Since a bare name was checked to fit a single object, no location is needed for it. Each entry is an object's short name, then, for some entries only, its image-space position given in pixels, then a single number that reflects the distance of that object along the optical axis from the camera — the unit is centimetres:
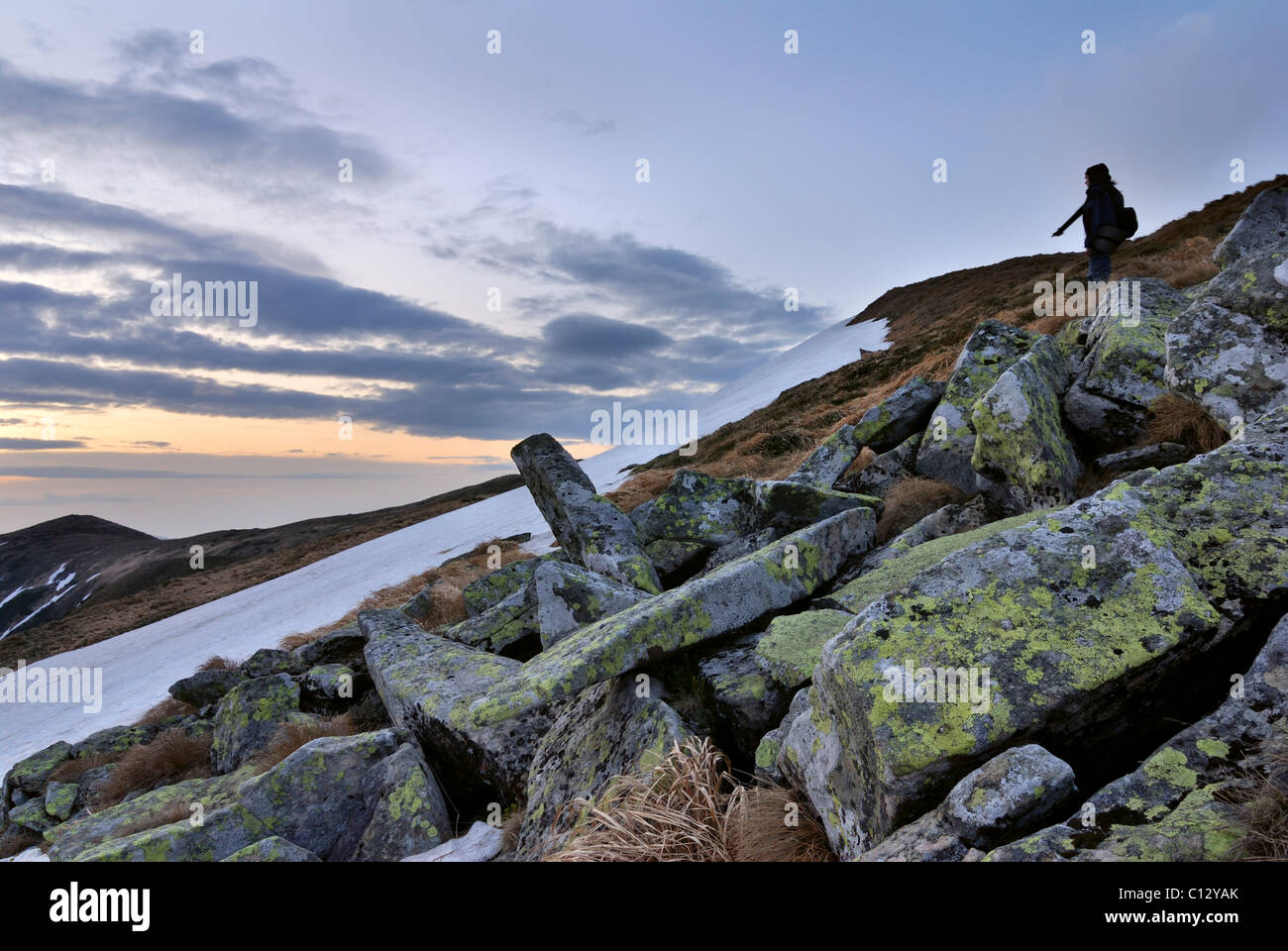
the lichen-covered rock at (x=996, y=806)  318
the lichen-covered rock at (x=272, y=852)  607
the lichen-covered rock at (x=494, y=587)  1330
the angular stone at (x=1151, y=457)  750
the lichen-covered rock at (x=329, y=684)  1116
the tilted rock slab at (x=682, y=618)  550
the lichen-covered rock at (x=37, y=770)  1322
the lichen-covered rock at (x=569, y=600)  886
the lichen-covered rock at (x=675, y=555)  1212
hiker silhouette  1457
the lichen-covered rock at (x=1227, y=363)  698
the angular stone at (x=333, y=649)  1348
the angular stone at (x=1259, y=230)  890
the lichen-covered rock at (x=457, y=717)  723
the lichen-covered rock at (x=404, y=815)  664
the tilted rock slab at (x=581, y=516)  1149
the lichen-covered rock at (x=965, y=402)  1058
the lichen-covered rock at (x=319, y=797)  720
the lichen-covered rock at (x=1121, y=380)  888
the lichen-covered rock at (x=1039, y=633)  367
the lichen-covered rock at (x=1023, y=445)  814
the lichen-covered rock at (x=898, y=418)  1252
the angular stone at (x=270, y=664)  1355
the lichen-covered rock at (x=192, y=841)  682
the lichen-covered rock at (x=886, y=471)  1158
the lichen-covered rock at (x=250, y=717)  1032
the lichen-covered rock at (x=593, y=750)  546
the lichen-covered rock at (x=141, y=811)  805
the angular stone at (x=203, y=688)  1507
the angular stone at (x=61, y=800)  1155
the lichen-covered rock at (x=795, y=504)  1059
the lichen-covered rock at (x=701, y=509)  1196
